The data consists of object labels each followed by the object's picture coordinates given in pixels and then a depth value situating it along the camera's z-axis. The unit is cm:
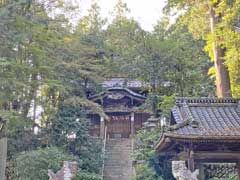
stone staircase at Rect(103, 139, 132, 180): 1920
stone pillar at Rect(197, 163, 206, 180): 1100
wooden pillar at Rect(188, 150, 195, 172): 1025
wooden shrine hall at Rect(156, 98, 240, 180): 1005
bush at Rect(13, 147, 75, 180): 1537
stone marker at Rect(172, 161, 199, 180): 874
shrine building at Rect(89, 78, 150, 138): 2706
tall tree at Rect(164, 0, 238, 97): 1547
